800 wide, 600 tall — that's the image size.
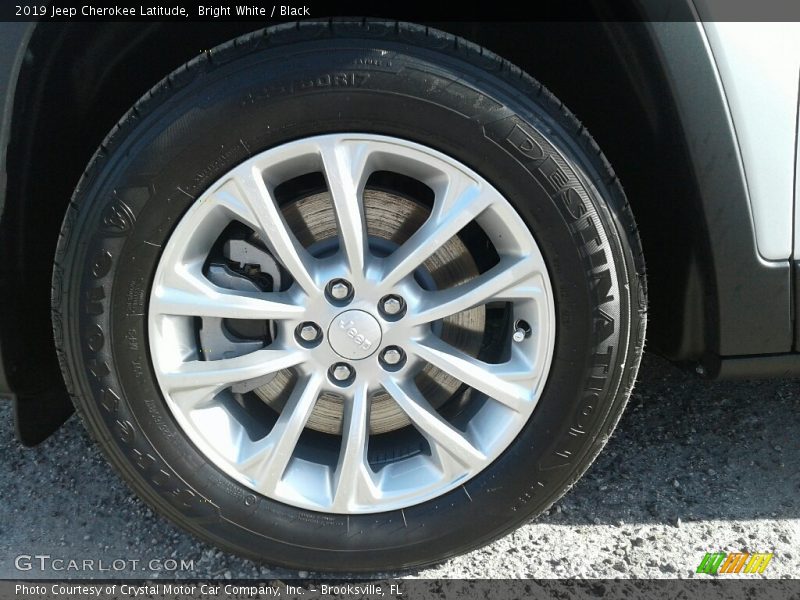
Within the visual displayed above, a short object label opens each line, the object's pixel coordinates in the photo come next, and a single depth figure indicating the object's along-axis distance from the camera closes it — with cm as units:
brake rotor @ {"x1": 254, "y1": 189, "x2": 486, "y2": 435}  162
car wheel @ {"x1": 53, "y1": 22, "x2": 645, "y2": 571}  141
